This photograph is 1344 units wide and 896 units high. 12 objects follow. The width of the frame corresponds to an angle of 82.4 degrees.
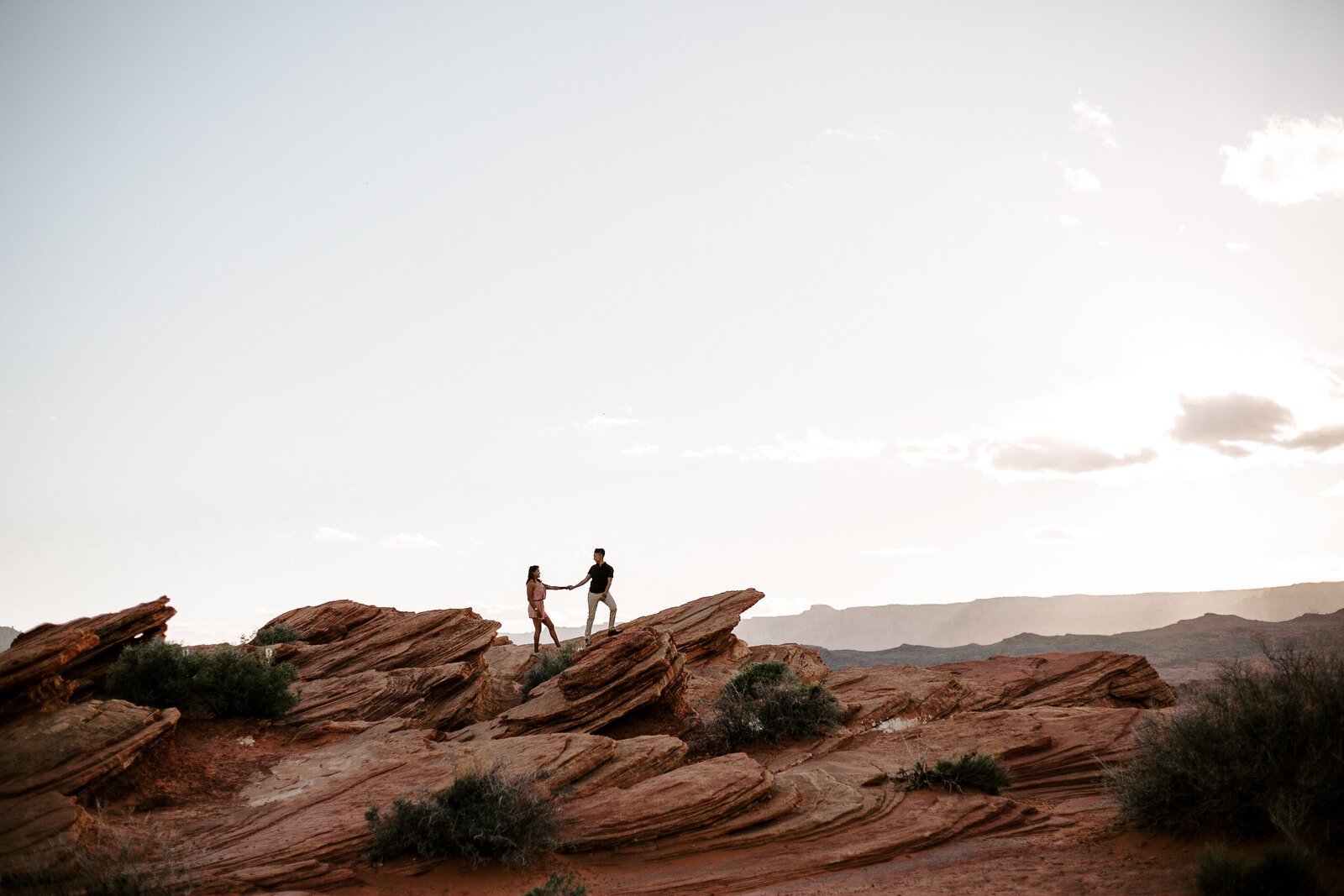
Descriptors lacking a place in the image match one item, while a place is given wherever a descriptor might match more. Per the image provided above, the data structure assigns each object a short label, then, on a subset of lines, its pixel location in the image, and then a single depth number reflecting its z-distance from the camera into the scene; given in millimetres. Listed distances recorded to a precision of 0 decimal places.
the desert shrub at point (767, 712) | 17422
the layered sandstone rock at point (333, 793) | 9828
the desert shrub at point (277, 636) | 22859
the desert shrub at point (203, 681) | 15578
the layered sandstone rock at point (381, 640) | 21688
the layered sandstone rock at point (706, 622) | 25844
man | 21453
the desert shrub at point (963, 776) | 13594
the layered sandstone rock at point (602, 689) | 16812
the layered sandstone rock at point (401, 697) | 18203
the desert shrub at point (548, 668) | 21406
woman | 23172
